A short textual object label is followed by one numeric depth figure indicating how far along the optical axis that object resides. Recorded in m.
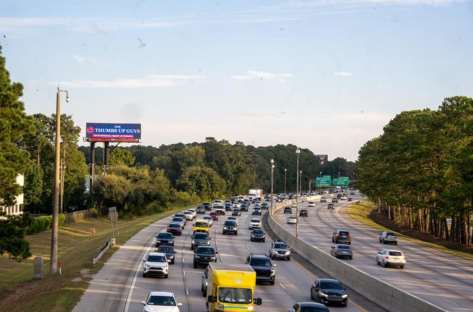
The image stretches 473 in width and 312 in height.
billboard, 129.38
